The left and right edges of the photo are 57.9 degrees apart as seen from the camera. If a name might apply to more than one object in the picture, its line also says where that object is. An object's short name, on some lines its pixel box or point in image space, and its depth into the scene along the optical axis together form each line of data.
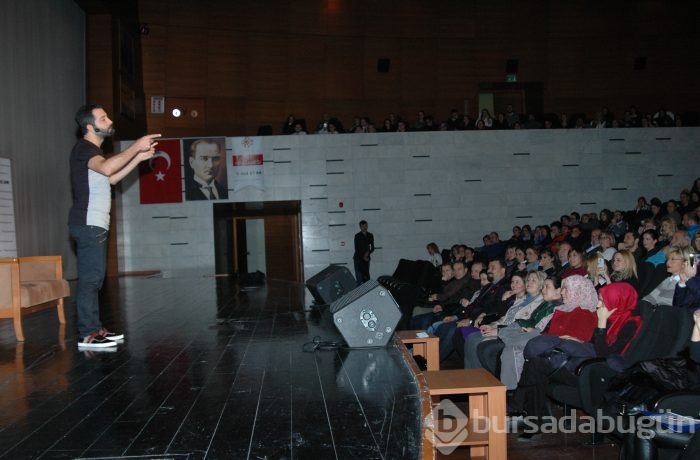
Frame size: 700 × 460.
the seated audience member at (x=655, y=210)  9.81
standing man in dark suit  12.57
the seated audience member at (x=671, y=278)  4.18
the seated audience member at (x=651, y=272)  5.00
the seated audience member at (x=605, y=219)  10.60
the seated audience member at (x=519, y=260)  7.18
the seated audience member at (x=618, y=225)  9.91
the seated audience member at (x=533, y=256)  7.49
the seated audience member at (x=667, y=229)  6.47
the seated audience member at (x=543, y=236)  11.03
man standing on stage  3.74
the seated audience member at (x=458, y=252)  9.66
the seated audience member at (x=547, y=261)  6.85
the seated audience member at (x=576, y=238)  9.23
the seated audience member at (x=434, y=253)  11.87
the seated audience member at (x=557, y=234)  9.91
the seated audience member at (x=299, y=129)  13.24
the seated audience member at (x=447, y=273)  7.43
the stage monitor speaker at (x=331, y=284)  6.27
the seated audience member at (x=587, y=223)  10.66
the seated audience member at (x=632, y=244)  6.72
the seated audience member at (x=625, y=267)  4.71
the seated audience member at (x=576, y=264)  5.54
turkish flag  13.00
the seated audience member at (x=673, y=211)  9.14
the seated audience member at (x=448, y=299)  6.64
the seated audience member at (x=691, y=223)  7.28
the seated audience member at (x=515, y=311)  4.93
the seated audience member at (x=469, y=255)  9.22
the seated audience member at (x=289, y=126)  13.45
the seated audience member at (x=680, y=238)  5.28
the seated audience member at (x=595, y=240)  7.73
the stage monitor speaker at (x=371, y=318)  3.93
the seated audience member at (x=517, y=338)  4.23
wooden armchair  4.46
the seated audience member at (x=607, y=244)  6.95
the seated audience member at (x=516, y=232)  12.12
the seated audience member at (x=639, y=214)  9.80
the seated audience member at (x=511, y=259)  7.61
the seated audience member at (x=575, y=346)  3.86
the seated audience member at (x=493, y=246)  11.45
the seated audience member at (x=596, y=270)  5.05
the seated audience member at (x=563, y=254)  6.69
